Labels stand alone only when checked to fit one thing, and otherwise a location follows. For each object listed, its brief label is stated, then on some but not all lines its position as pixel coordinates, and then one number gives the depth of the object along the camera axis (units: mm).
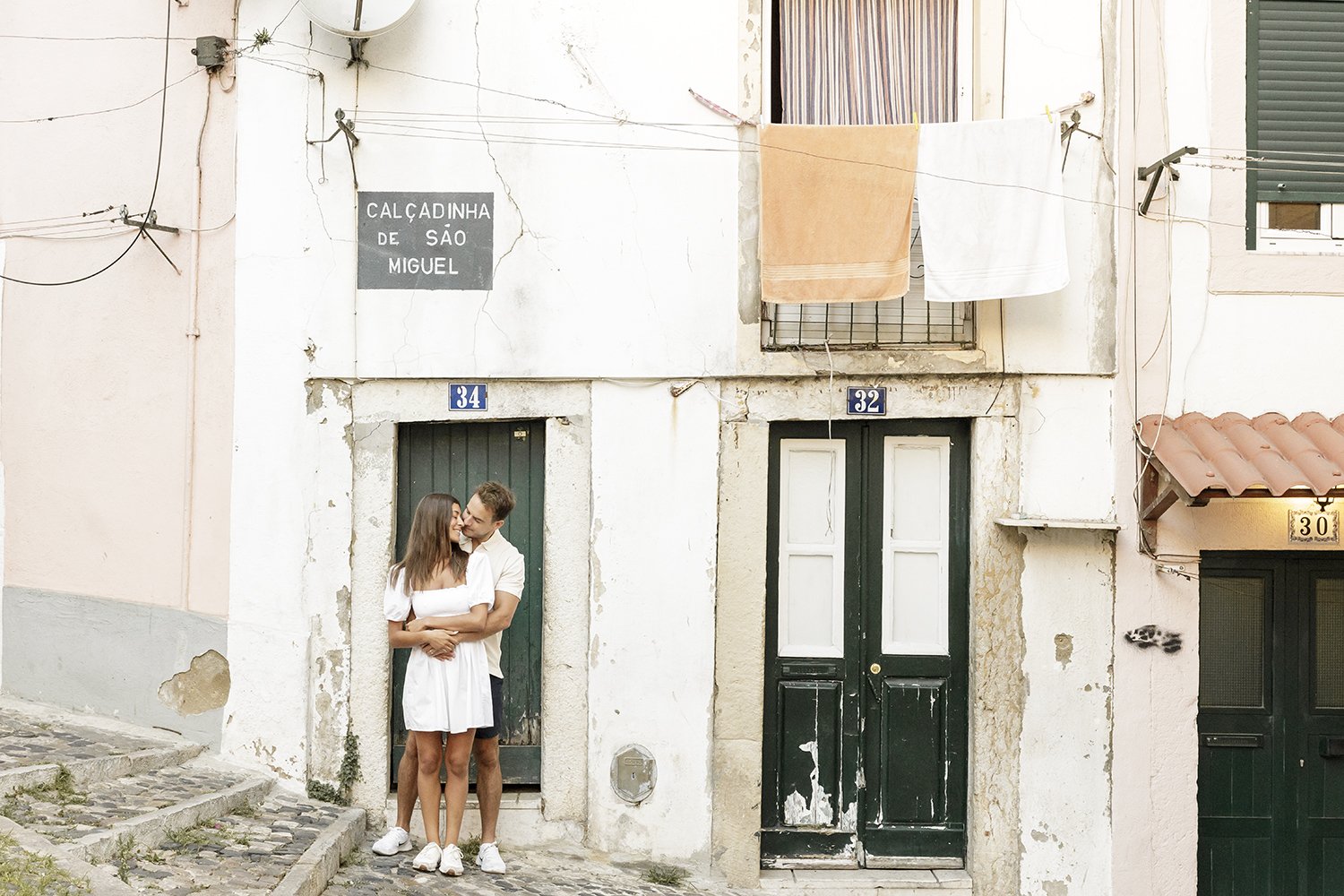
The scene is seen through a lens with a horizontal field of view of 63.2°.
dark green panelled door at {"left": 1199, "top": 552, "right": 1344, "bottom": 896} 6367
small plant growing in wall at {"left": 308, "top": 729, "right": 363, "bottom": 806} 6156
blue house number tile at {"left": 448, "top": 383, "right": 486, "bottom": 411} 6254
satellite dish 6004
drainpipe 6383
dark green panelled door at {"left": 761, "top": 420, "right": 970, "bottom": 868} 6375
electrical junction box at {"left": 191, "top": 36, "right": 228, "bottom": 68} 6285
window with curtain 6551
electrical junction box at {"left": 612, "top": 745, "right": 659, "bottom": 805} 6203
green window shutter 6297
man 5516
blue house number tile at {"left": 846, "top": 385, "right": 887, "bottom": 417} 6281
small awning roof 5363
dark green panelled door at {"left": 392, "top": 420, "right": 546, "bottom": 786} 6418
